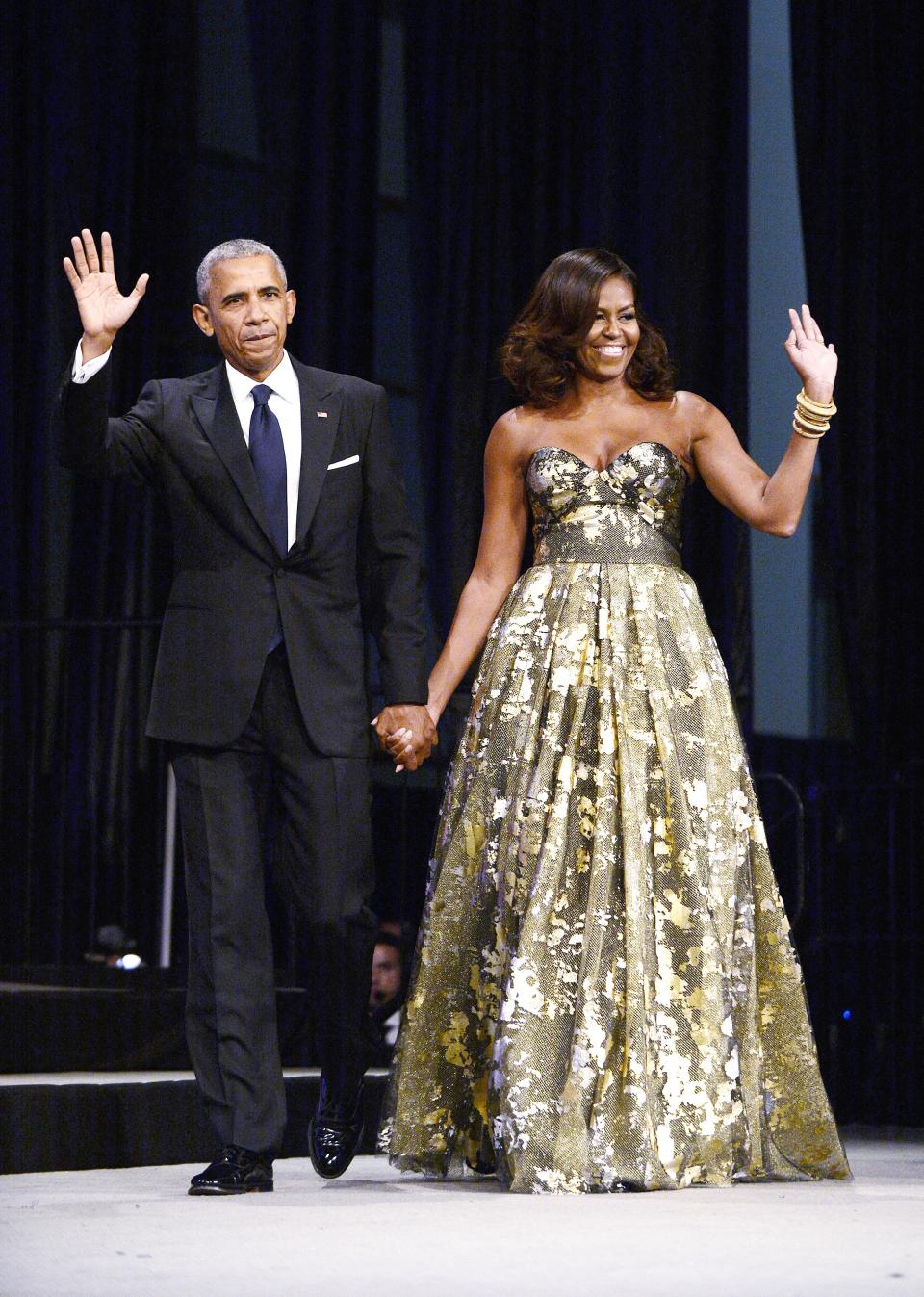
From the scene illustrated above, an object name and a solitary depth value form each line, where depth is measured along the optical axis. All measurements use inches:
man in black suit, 252.8
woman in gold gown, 257.0
